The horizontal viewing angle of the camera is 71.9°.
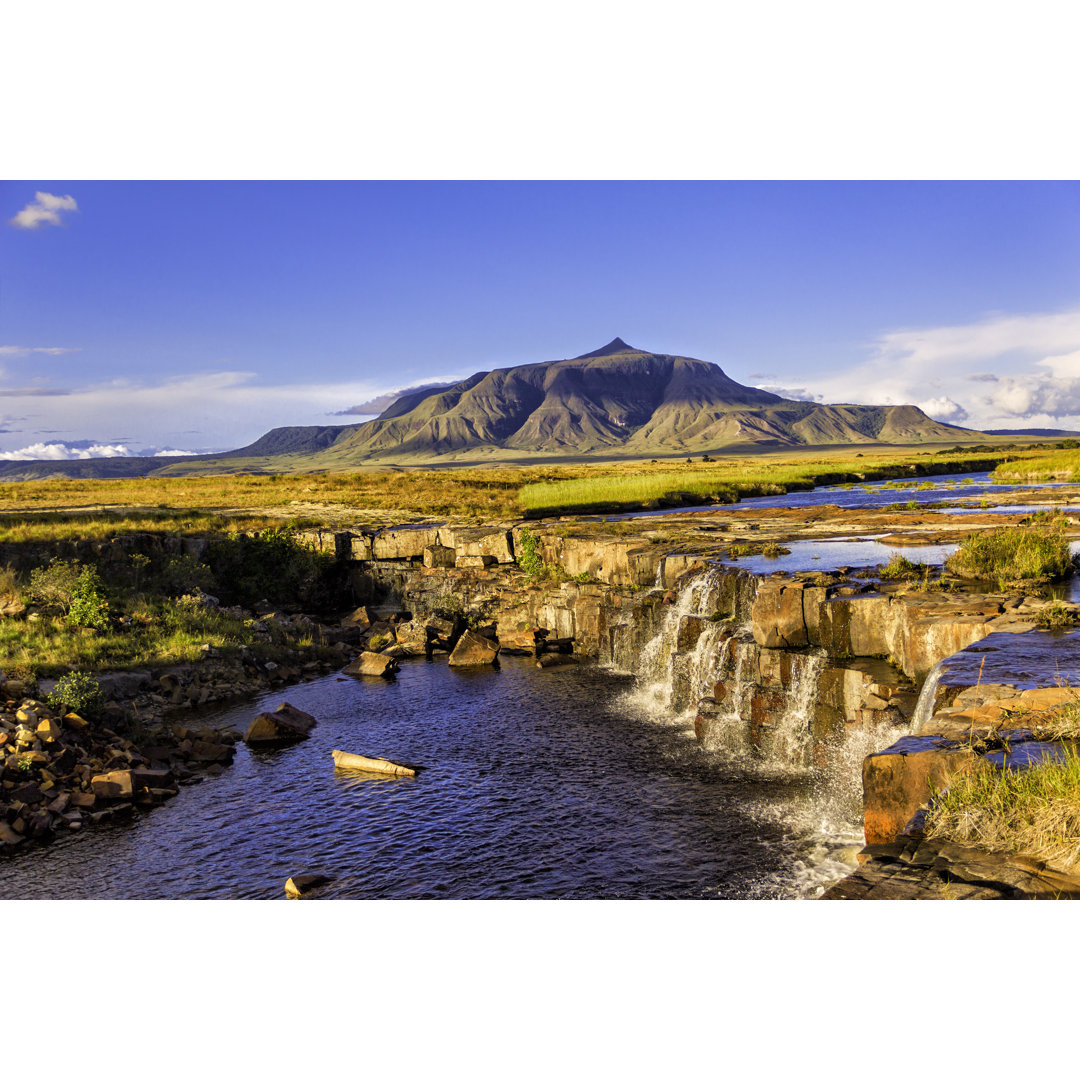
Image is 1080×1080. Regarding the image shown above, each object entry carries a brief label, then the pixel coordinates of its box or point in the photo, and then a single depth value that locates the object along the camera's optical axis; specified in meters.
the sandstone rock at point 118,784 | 15.35
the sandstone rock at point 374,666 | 24.62
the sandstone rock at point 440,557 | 34.44
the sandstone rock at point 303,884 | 11.52
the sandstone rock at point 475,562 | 33.50
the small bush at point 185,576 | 31.08
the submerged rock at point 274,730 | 18.86
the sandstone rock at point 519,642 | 27.22
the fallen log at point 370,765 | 16.53
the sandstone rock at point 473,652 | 25.73
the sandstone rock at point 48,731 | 16.16
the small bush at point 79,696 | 18.08
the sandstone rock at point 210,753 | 17.56
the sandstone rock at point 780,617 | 17.77
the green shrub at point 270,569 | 34.44
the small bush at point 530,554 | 31.92
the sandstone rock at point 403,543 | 35.75
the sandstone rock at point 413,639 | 27.39
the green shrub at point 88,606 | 23.70
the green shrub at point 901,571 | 19.12
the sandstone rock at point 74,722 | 17.36
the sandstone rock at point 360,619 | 31.19
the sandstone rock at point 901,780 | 8.71
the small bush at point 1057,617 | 14.00
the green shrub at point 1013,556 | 18.42
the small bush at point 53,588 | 24.80
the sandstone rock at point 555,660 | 25.39
